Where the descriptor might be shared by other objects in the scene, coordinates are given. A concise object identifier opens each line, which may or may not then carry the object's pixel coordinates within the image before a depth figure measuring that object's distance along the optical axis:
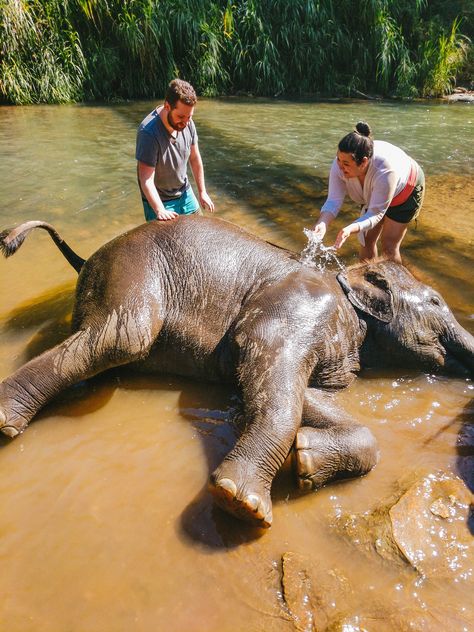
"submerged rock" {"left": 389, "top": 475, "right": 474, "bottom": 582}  2.42
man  4.19
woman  4.10
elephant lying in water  2.91
